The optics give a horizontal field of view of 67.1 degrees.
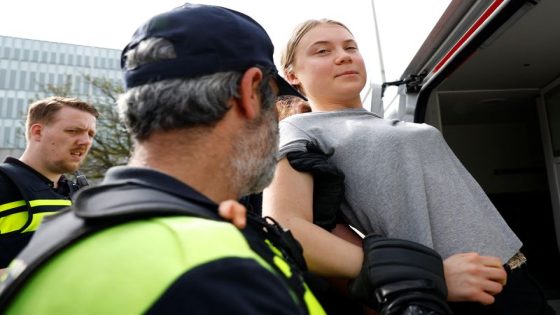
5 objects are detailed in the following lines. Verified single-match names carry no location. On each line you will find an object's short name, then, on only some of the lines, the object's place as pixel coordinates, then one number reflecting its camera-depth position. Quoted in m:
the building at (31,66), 42.28
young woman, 1.18
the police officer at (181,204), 0.58
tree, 16.84
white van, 2.06
